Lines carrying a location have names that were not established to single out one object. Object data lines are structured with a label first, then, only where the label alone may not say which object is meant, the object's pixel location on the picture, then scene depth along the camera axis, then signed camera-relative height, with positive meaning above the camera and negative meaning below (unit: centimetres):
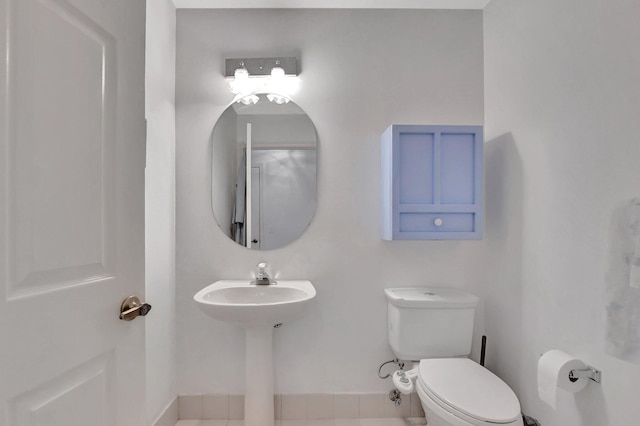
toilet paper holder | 130 -59
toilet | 140 -73
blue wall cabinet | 185 +16
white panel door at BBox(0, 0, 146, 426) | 61 +0
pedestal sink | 165 -48
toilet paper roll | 131 -61
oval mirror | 209 +29
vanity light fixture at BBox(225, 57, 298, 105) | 205 +79
